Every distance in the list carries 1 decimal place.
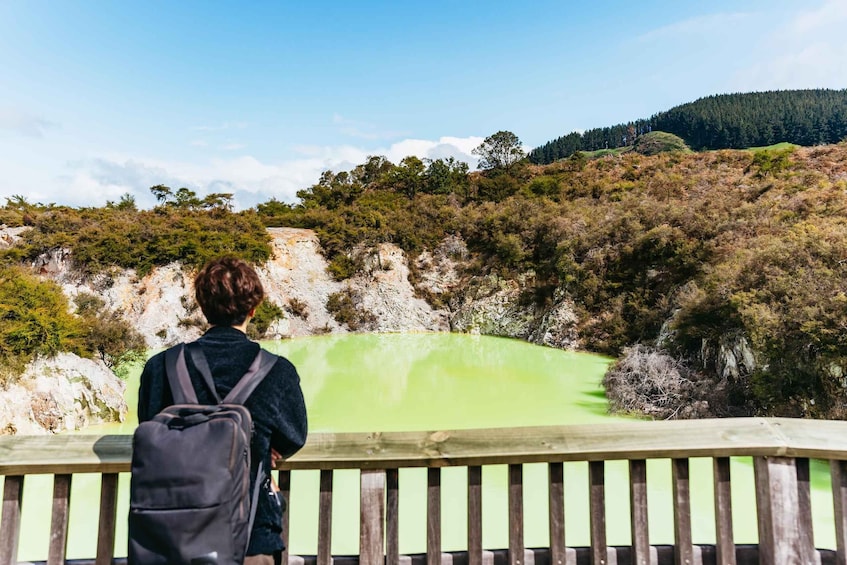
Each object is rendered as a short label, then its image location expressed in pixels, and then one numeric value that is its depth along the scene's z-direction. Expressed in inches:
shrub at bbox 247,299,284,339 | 644.1
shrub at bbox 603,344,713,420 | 310.3
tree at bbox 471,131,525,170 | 1202.0
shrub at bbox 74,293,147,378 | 366.6
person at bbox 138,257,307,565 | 55.2
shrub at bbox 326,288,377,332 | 724.0
